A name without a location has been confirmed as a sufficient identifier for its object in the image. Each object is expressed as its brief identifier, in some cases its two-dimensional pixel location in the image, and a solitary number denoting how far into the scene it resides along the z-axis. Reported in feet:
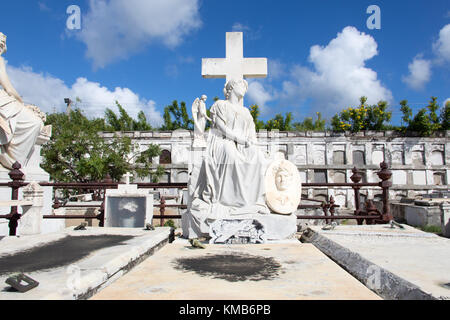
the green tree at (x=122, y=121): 140.46
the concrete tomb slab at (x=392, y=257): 6.55
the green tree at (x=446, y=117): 109.40
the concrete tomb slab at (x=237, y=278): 6.91
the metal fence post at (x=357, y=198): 21.69
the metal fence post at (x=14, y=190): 16.00
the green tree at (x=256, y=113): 127.29
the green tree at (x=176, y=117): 142.51
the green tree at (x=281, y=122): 131.44
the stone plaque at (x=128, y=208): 17.90
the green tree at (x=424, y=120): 103.23
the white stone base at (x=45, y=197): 18.62
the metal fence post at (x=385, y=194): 18.92
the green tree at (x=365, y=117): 116.47
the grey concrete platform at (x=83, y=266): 6.19
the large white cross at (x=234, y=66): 19.20
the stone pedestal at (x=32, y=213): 14.88
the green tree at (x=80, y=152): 65.62
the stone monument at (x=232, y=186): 14.08
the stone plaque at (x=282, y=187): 15.33
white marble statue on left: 18.75
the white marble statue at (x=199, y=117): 17.22
